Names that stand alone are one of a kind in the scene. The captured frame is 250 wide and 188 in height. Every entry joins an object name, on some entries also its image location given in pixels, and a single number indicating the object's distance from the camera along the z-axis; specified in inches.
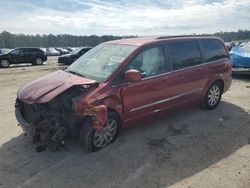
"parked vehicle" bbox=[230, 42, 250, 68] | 280.2
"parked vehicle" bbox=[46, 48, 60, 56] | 1215.1
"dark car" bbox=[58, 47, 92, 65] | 592.9
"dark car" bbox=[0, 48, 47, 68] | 566.2
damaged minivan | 117.9
